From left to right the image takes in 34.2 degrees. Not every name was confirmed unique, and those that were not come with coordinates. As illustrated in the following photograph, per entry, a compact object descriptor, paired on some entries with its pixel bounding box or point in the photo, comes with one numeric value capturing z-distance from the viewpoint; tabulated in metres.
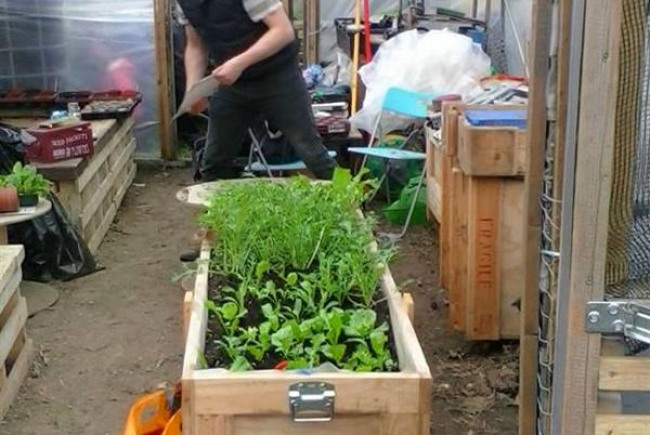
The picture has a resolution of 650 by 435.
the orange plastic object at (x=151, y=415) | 3.05
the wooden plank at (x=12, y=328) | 4.16
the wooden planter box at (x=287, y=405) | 2.58
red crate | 5.92
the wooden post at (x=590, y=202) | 1.78
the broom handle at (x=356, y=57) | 8.40
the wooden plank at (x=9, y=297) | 4.17
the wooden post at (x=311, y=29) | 9.98
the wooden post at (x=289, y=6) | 9.68
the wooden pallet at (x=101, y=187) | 5.94
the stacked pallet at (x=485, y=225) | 4.27
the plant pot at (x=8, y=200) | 5.15
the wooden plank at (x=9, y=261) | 4.21
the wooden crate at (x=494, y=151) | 4.23
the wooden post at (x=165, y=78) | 8.43
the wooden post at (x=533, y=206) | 2.66
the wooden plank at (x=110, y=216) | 6.34
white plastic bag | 7.73
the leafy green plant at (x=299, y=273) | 2.93
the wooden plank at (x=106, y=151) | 6.07
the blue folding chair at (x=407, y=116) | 6.59
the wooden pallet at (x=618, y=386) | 1.88
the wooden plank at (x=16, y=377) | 4.16
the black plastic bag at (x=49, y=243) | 5.64
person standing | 5.27
